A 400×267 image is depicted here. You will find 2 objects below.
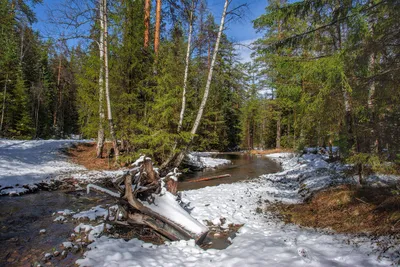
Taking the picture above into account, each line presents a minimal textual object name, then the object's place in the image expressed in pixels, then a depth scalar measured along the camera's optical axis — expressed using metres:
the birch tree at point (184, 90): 11.13
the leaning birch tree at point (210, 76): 10.77
